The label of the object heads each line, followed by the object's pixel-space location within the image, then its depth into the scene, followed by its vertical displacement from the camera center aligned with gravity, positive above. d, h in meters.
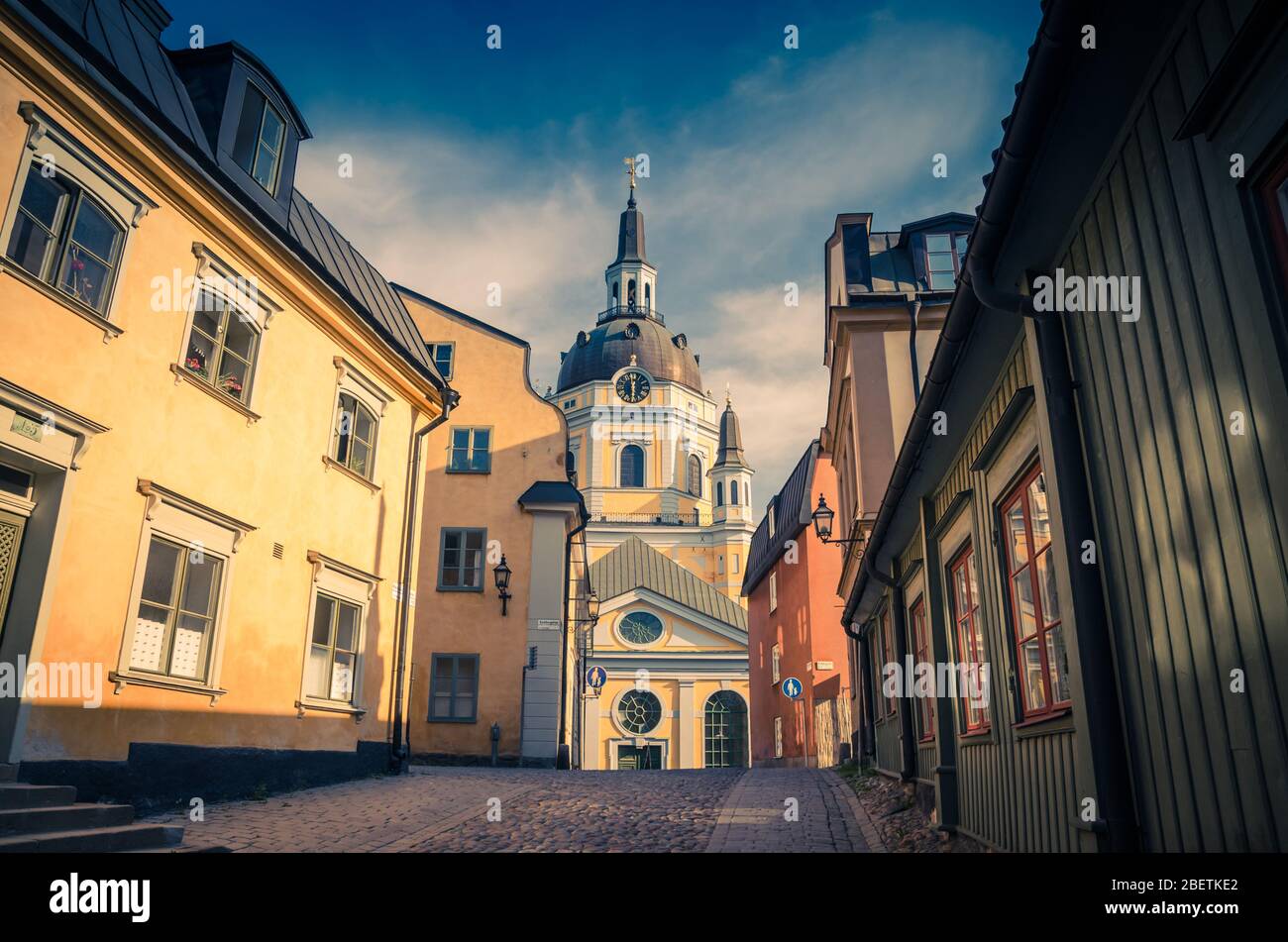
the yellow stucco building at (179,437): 7.79 +3.32
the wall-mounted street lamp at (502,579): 19.34 +3.96
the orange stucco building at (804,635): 21.81 +3.89
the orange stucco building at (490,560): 19.55 +4.55
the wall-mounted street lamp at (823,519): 15.95 +4.24
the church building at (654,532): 42.78 +15.92
